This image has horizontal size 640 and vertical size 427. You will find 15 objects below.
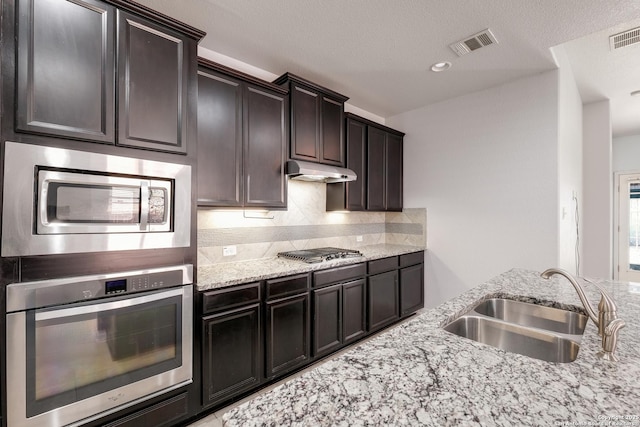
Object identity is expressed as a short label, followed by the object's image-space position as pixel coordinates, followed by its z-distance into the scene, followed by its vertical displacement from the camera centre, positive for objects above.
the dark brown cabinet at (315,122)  2.70 +0.98
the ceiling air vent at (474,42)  2.21 +1.45
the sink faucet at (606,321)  0.86 -0.35
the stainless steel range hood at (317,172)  2.58 +0.42
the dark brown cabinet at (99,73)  1.29 +0.76
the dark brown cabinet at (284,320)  1.90 -0.92
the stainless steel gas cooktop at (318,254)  2.64 -0.41
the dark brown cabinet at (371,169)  3.31 +0.60
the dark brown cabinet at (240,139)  2.15 +0.64
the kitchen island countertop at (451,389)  0.62 -0.45
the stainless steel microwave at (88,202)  1.28 +0.06
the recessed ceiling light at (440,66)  2.67 +1.48
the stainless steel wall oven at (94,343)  1.29 -0.69
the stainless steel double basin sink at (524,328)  1.14 -0.54
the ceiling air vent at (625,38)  2.46 +1.63
